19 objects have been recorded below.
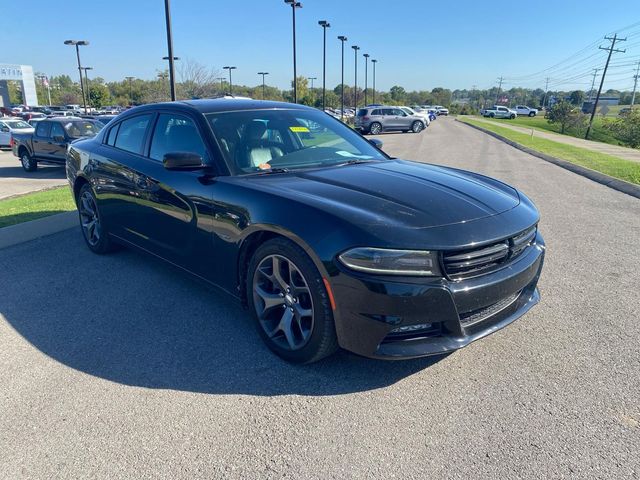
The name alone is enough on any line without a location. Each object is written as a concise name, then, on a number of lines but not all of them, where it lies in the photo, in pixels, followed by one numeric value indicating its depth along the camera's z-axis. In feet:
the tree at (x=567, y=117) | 175.94
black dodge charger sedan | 8.39
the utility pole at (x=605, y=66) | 156.23
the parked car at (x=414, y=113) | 110.95
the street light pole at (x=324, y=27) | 117.87
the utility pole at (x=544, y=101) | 438.07
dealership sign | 240.53
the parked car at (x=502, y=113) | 252.42
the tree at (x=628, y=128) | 136.26
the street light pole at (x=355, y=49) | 185.06
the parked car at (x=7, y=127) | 71.10
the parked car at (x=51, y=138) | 44.60
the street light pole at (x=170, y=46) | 45.75
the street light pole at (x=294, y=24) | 89.86
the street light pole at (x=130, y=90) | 278.05
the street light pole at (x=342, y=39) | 150.10
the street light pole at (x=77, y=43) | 131.95
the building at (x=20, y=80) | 241.76
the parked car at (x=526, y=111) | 285.84
